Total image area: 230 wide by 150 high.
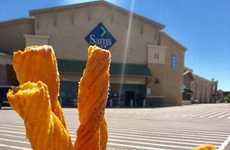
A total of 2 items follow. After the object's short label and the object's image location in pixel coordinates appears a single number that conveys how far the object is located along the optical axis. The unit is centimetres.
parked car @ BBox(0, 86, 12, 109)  1389
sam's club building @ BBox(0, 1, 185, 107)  1969
